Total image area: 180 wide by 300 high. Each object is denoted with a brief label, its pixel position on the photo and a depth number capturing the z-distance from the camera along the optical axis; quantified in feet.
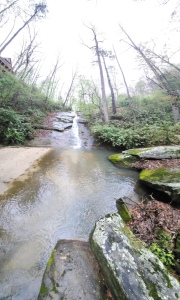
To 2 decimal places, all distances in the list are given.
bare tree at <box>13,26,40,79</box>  57.00
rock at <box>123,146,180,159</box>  21.35
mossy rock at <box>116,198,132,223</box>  11.03
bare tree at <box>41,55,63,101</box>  69.81
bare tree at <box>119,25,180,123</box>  41.93
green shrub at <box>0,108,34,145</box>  30.60
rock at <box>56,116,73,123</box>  53.10
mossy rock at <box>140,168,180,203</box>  12.81
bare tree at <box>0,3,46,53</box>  41.46
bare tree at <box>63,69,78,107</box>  100.34
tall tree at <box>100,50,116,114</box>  51.37
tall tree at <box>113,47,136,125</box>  53.48
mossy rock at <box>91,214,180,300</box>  5.93
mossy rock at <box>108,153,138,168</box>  22.52
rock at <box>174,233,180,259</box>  8.07
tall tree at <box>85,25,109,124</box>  46.20
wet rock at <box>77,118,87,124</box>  54.26
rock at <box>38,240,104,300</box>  6.44
